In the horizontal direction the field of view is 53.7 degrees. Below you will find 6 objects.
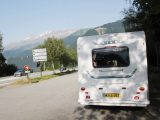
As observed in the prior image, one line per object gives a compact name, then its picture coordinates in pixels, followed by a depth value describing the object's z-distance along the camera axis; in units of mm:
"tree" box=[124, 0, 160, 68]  7945
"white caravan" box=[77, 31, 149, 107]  5348
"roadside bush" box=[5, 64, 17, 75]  33281
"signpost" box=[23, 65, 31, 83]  15670
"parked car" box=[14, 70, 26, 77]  28652
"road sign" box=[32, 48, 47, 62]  18941
